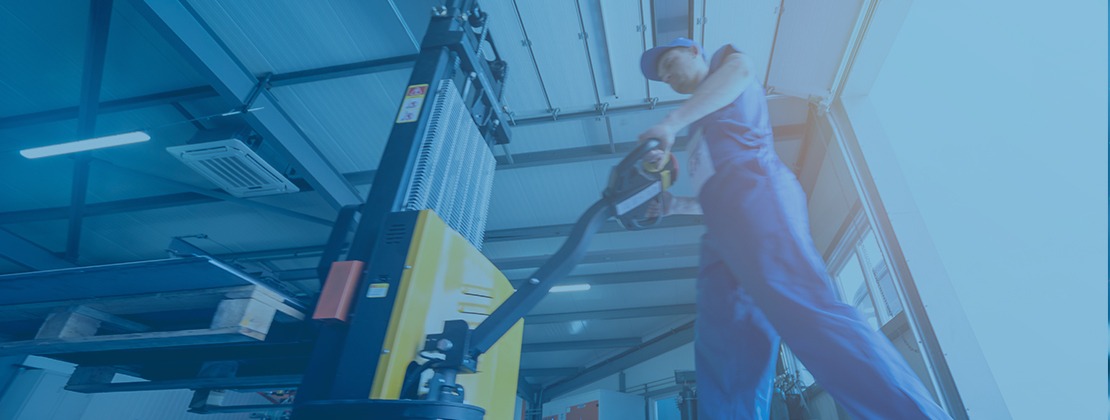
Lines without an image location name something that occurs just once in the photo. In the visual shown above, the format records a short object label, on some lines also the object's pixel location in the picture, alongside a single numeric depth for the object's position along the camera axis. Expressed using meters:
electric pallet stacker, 1.27
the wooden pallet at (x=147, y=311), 1.33
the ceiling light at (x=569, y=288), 7.76
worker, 0.97
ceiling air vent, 4.08
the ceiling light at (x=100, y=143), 4.03
